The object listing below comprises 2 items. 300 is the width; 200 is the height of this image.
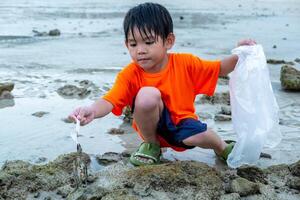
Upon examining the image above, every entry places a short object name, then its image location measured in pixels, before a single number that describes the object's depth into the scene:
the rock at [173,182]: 2.41
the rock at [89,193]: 2.32
